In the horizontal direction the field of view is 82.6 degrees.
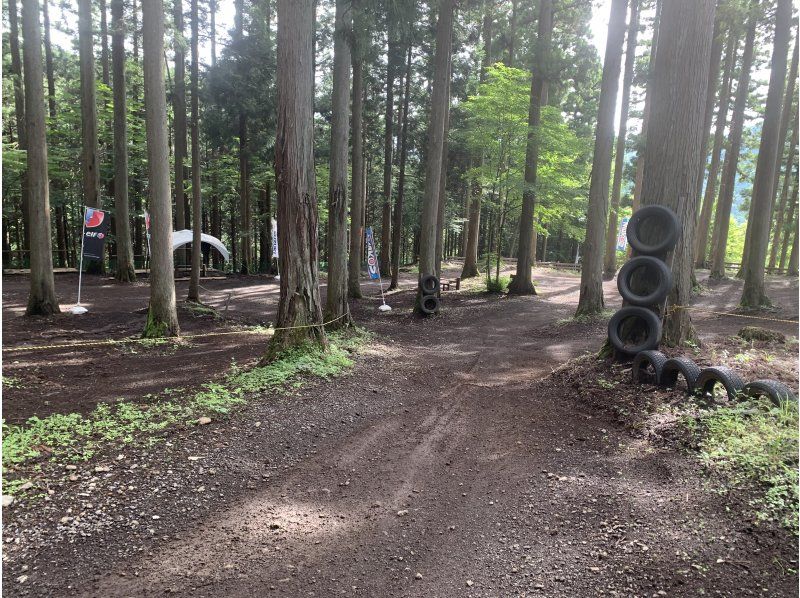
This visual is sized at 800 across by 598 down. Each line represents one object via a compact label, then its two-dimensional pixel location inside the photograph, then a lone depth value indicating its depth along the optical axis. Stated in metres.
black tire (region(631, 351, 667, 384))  5.18
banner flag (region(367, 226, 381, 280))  14.16
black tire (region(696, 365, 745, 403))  4.27
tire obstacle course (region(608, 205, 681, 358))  5.77
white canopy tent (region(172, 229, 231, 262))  22.11
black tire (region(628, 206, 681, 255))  5.74
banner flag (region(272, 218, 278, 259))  20.80
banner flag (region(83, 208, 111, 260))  11.91
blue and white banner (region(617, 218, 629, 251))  22.08
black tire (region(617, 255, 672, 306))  5.77
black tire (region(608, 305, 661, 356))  5.73
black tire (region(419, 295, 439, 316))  13.53
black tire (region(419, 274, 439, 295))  13.49
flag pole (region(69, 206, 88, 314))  11.45
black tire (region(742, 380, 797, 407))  3.84
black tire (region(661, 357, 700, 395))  4.70
